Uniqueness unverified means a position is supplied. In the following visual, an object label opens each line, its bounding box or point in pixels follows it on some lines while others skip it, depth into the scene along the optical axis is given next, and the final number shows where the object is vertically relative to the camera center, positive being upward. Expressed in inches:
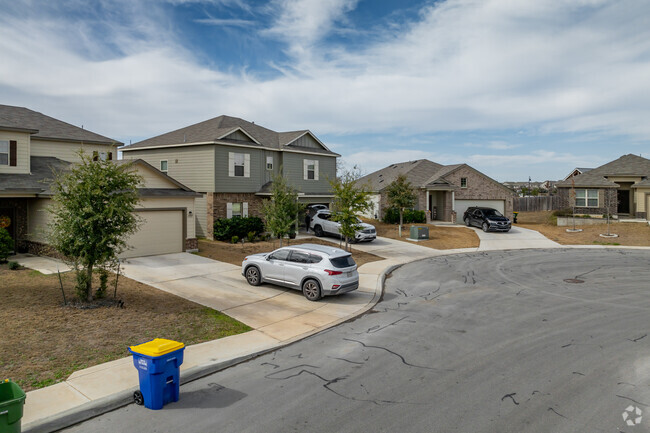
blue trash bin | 246.7 -89.2
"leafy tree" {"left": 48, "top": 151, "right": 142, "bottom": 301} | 430.0 +8.4
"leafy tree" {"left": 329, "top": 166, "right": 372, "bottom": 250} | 839.7 +33.5
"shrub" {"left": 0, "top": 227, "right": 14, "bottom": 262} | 657.6 -33.0
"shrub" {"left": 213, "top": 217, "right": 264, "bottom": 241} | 980.6 -12.5
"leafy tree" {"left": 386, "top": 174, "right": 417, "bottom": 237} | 1222.3 +76.4
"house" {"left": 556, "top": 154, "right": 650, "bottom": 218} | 1396.4 +105.2
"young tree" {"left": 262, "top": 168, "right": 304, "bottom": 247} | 802.8 +23.4
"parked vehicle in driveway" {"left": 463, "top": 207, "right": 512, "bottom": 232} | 1291.8 +3.6
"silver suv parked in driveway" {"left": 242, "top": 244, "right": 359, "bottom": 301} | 517.3 -63.3
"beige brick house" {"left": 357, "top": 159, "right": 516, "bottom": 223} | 1504.7 +102.0
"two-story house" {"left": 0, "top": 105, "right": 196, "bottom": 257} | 761.6 +43.1
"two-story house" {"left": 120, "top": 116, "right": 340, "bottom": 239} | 1015.0 +159.9
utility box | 1147.9 -31.4
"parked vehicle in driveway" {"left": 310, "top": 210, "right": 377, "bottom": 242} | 1057.5 -17.7
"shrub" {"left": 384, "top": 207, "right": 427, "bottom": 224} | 1402.6 +16.4
